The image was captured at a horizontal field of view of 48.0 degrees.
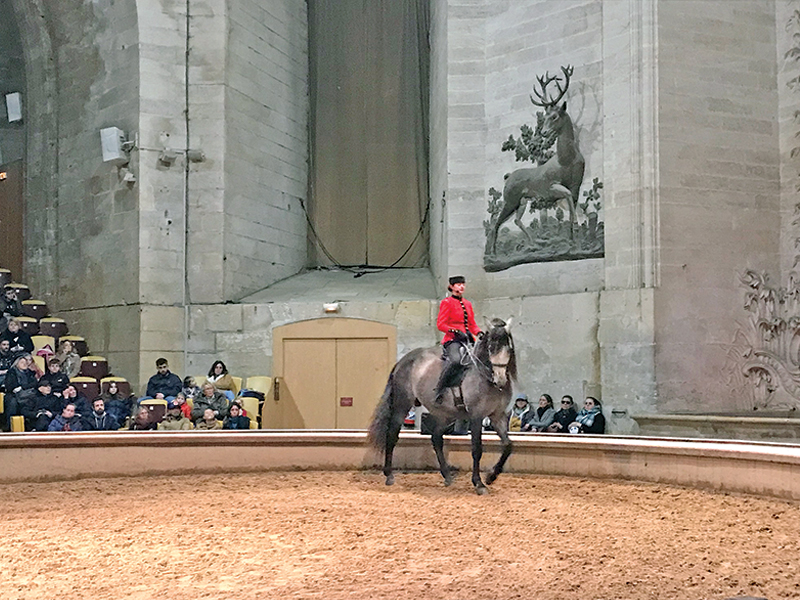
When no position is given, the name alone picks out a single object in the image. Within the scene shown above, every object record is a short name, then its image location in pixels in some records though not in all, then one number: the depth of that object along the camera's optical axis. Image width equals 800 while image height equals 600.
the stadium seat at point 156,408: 11.80
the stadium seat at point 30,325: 14.56
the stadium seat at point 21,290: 15.90
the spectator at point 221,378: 13.76
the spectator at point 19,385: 11.38
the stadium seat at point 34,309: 15.67
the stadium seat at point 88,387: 13.29
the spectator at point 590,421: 11.76
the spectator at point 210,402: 12.05
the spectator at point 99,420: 11.28
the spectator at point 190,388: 12.75
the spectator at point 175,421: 11.39
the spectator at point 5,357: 12.56
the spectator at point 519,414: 12.27
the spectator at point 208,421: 11.06
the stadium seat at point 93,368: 14.48
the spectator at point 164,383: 13.43
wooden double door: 14.83
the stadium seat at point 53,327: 15.47
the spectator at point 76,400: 11.44
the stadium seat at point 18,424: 11.23
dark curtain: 17.30
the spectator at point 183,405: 11.99
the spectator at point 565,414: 11.98
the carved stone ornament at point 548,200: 13.02
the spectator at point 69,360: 14.01
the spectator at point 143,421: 11.69
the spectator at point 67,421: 10.72
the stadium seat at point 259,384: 14.57
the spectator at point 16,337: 13.34
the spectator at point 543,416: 11.95
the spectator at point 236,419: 11.47
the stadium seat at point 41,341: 14.59
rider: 7.73
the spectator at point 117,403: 12.36
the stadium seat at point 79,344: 15.17
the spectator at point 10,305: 14.66
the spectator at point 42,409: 11.13
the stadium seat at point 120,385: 13.69
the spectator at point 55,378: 12.14
